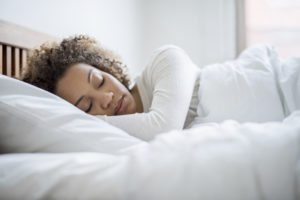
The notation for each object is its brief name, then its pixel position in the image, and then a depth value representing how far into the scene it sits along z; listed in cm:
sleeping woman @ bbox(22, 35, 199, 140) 87
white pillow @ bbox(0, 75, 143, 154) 59
